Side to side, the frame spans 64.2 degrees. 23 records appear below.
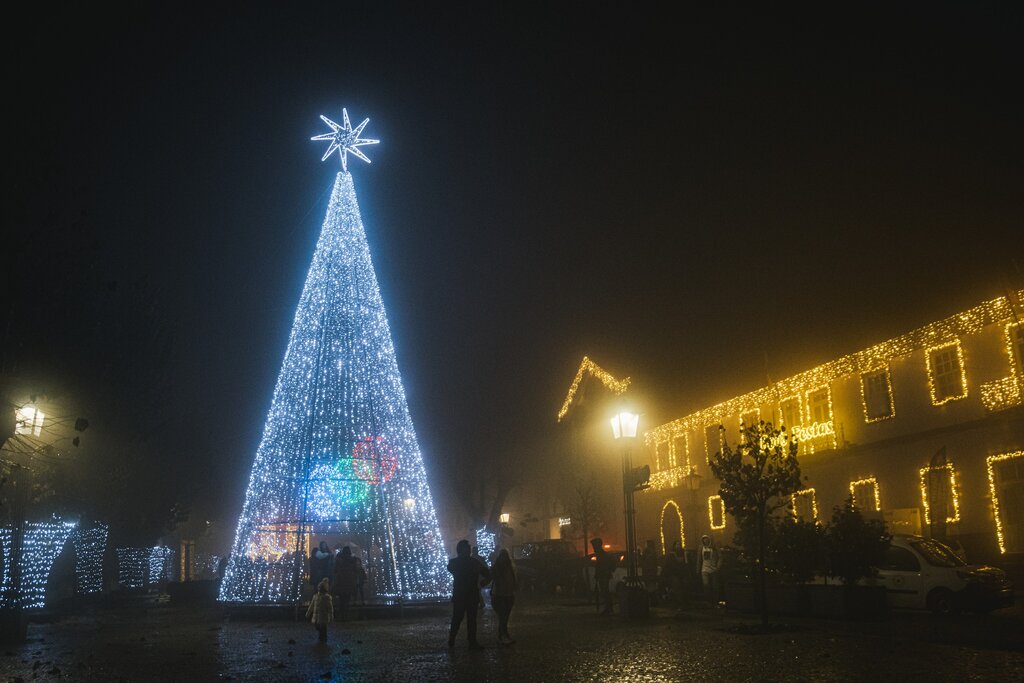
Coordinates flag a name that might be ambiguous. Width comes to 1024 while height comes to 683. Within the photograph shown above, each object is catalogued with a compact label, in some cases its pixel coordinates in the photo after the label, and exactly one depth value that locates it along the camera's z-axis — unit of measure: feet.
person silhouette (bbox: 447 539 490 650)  40.98
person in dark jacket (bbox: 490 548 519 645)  44.67
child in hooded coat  45.34
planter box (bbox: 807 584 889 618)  50.39
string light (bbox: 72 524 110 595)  97.96
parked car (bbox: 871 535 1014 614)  51.24
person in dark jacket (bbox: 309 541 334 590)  64.95
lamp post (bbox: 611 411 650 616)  53.57
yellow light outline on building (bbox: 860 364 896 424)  81.56
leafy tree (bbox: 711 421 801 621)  48.65
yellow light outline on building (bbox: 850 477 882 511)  82.53
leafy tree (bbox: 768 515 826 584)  53.16
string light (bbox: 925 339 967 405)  72.49
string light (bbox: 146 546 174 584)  139.98
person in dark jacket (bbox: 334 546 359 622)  61.87
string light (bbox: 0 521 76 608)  70.08
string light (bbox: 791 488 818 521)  93.30
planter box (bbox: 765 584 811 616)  53.52
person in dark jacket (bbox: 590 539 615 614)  60.80
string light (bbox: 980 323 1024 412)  66.10
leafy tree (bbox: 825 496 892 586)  51.90
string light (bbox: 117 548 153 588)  115.65
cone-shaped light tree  63.87
